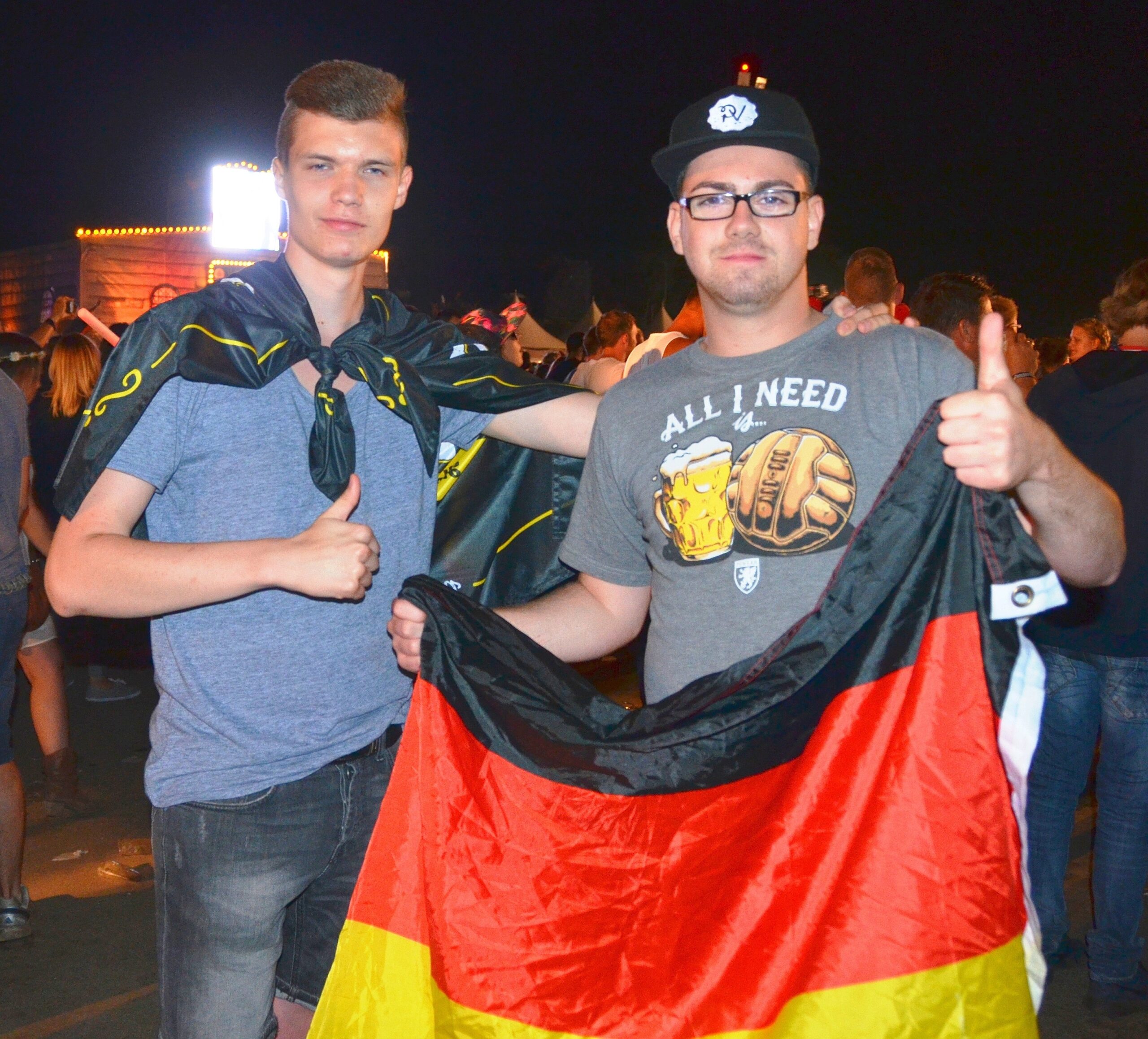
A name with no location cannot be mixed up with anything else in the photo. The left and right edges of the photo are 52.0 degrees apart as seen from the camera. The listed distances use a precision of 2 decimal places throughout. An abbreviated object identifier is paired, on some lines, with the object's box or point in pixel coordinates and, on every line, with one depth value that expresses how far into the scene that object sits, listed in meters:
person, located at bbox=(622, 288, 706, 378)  5.45
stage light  27.91
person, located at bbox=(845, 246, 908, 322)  5.36
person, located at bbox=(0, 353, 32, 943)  4.56
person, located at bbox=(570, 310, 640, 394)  8.04
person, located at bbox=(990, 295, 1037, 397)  5.23
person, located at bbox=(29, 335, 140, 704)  6.72
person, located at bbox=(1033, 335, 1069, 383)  10.66
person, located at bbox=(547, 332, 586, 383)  10.55
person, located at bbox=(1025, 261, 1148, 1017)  3.97
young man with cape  2.22
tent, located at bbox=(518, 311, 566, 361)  15.27
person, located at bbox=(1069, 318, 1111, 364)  8.65
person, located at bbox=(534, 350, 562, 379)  12.08
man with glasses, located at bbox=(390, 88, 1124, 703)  2.30
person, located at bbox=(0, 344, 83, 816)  5.68
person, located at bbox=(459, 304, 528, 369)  8.99
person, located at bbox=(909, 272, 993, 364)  4.43
